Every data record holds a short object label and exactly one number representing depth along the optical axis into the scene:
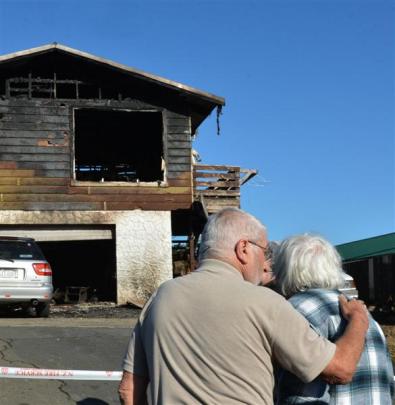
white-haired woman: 2.61
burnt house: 15.64
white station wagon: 11.16
